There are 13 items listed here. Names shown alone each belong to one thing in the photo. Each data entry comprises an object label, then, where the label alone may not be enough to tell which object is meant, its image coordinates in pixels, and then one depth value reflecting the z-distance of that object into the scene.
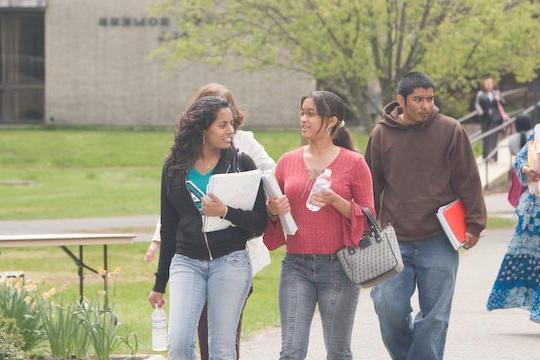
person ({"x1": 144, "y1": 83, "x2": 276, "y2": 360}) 14.89
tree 39.37
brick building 86.37
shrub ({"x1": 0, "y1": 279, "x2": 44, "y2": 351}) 16.67
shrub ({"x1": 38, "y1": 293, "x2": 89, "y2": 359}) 16.44
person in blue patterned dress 20.55
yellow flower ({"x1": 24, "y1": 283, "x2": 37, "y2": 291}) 17.34
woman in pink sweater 13.82
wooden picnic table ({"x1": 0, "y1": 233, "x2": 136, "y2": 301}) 19.28
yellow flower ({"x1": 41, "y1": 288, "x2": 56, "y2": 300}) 16.92
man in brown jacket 15.35
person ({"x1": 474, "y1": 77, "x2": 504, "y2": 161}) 53.69
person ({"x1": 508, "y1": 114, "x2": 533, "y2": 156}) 29.91
